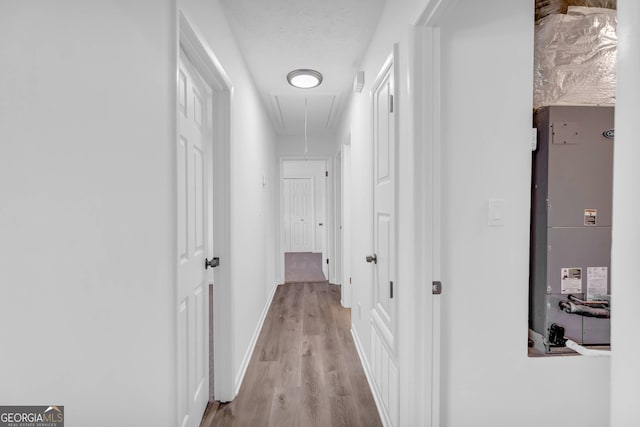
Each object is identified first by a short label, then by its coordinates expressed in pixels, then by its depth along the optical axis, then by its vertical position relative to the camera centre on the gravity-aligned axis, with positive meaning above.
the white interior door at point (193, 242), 1.46 -0.18
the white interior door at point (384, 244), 1.61 -0.20
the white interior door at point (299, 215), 8.35 -0.19
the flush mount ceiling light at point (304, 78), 2.76 +1.16
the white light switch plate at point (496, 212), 1.38 -0.01
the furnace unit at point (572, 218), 1.47 -0.04
